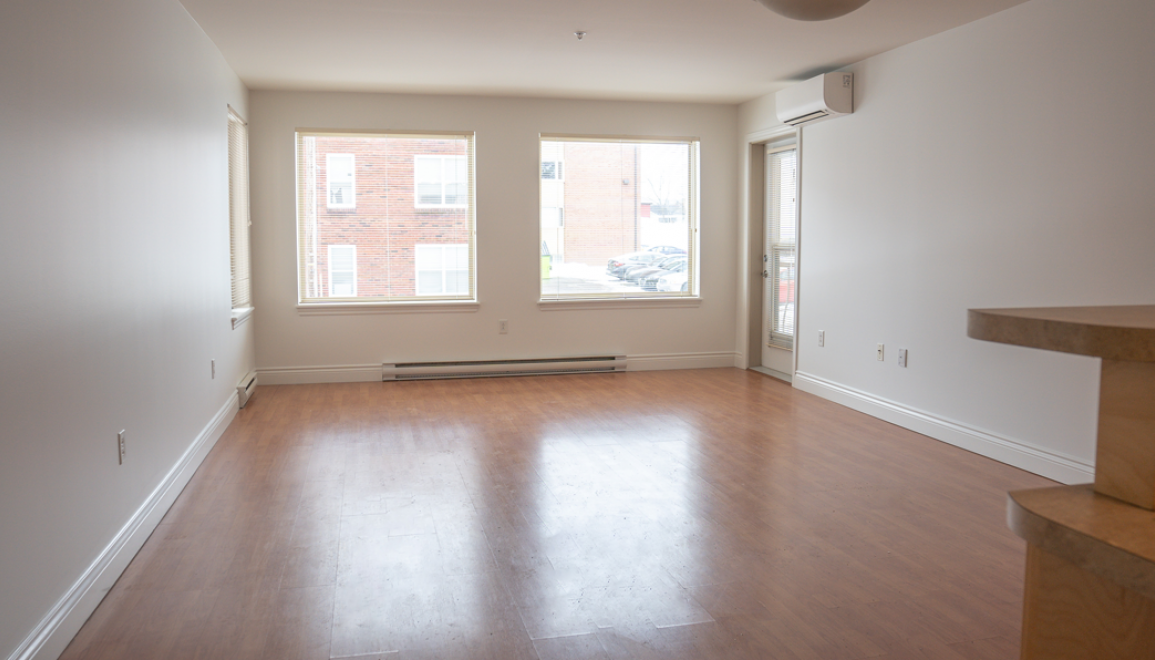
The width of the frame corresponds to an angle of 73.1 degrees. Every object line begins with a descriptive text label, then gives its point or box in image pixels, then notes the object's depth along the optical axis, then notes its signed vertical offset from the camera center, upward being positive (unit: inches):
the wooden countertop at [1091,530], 39.2 -13.8
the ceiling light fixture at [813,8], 94.6 +32.8
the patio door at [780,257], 256.1 +6.0
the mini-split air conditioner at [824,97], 209.6 +48.9
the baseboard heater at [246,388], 213.8 -32.6
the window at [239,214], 219.3 +17.2
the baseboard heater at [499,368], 259.1 -32.1
